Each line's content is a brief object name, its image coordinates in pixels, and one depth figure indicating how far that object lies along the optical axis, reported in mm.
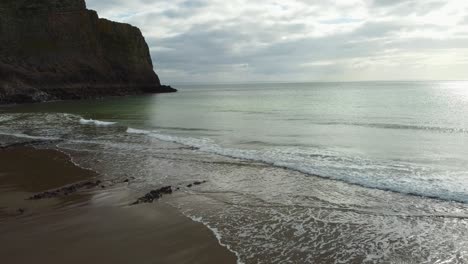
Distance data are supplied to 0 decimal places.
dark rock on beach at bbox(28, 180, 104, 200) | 9118
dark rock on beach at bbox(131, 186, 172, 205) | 8828
